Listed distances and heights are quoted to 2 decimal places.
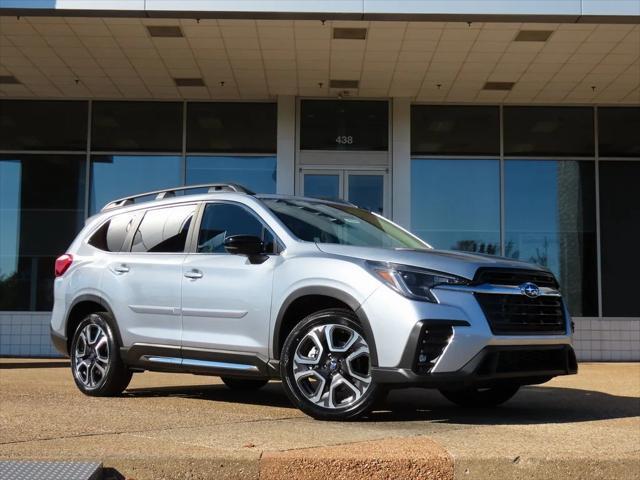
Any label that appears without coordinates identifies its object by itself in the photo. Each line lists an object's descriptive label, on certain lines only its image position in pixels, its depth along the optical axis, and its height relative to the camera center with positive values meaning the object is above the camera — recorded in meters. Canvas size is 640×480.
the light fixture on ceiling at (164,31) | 11.13 +3.61
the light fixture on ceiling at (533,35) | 11.09 +3.57
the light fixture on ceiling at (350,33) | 11.16 +3.60
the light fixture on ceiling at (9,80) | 13.47 +3.45
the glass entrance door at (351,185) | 14.04 +1.67
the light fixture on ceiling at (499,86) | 13.45 +3.41
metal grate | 3.28 -0.89
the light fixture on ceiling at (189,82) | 13.52 +3.45
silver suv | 4.73 -0.22
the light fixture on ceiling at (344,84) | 13.46 +3.42
